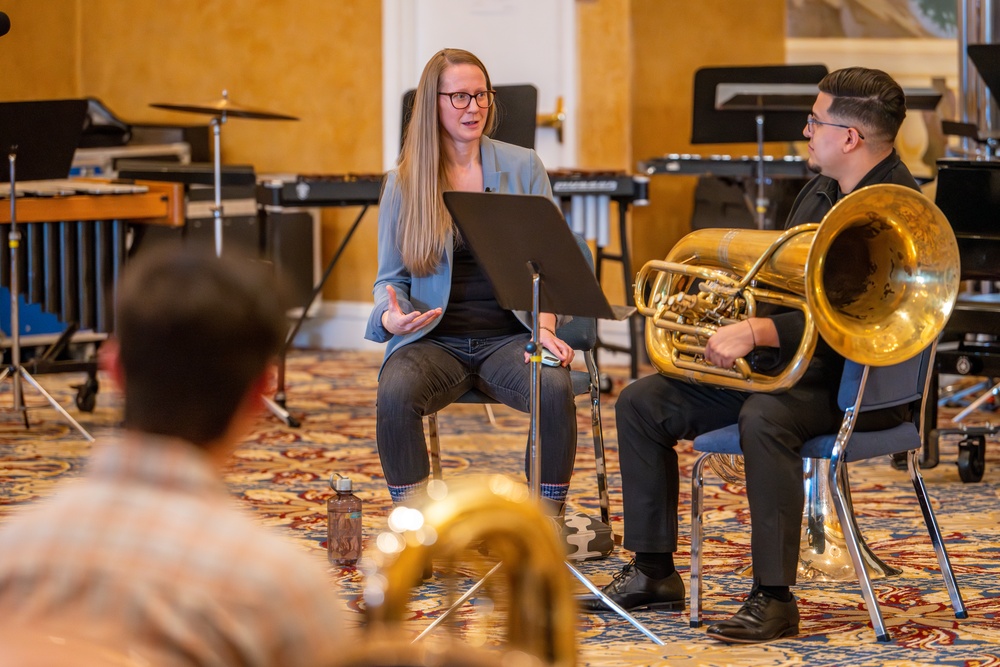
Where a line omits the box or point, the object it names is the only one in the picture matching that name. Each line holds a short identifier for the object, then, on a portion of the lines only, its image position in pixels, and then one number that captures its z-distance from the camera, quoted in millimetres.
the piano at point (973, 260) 9273
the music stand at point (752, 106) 11477
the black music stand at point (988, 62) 10055
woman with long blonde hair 6965
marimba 11031
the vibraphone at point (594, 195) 12203
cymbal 11047
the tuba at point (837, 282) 5871
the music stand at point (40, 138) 10180
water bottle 7391
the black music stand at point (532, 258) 5687
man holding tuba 6102
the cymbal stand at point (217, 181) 11172
